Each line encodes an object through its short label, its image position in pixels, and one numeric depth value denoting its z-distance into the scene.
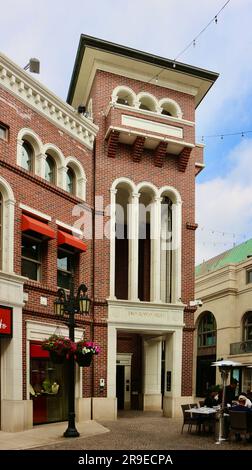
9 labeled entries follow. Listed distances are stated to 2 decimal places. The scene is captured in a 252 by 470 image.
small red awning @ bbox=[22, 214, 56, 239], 17.09
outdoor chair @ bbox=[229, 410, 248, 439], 14.47
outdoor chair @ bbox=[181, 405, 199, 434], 16.80
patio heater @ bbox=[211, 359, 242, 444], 15.31
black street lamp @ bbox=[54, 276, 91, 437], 15.09
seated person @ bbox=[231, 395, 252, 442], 14.79
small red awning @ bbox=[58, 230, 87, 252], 18.91
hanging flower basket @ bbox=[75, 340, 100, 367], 15.19
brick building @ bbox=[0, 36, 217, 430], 17.08
